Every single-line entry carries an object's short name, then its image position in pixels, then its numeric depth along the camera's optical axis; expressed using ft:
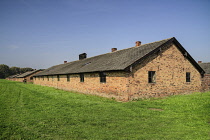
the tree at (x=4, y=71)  440.45
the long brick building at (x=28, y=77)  177.34
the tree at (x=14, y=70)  471.29
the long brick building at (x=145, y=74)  41.42
